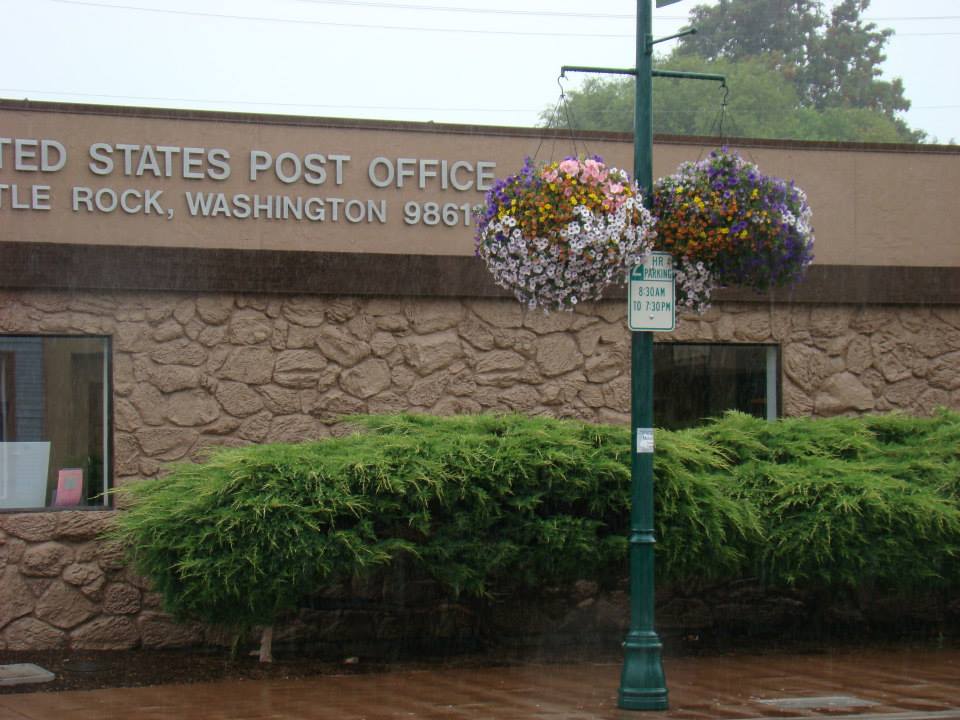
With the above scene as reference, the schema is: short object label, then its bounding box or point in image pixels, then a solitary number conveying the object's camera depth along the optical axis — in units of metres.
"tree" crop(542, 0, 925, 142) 56.22
